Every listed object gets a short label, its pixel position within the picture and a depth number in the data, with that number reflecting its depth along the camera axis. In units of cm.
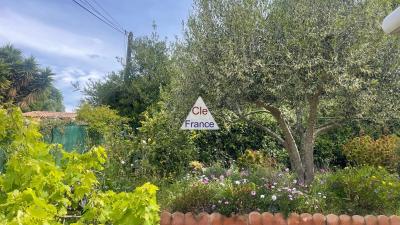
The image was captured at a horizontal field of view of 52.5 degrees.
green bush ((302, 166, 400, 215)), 532
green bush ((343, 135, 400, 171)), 956
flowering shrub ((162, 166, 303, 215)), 493
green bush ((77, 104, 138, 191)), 663
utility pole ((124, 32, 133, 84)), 1681
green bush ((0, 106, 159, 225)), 195
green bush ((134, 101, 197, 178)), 788
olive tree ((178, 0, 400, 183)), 633
